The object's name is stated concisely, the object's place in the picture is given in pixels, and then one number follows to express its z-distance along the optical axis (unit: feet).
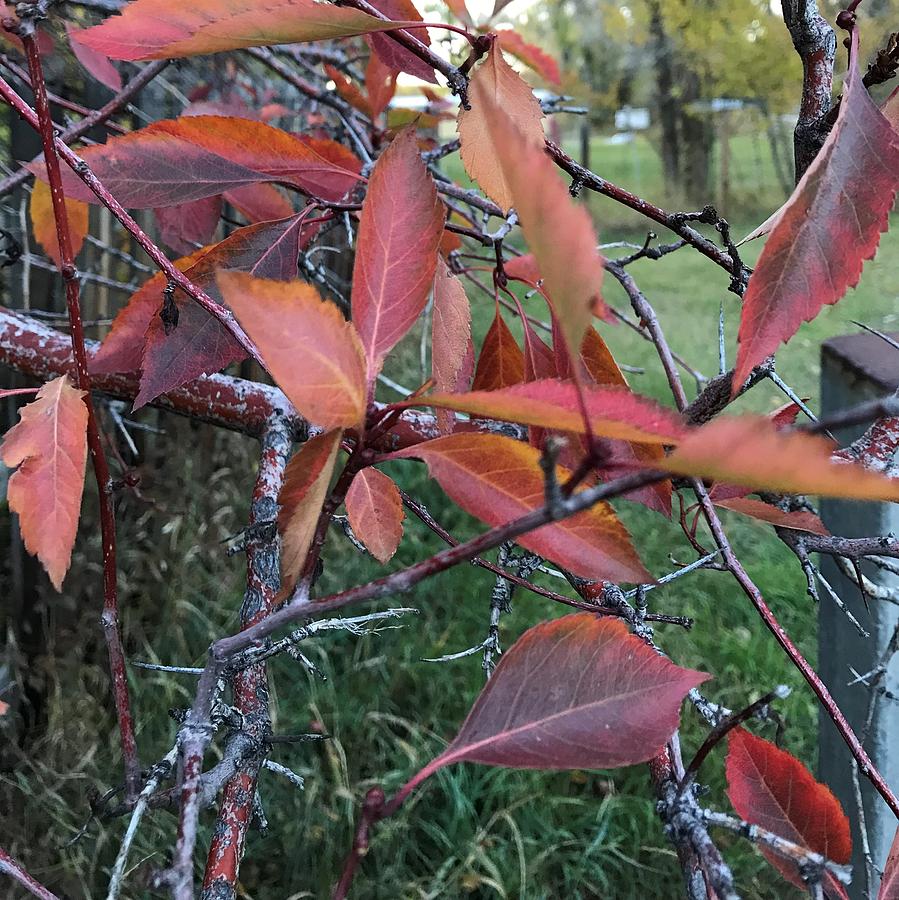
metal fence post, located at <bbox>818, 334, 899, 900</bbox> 2.57
